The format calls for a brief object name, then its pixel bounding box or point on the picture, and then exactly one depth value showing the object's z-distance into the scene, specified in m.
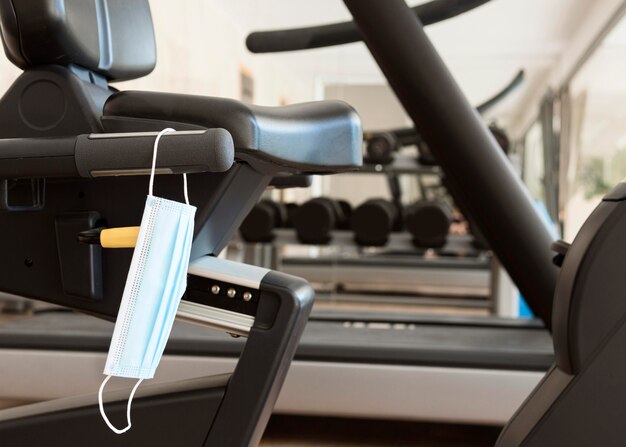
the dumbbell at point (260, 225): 3.13
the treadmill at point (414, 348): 1.21
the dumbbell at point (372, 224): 3.04
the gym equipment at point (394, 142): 2.95
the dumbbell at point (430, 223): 2.96
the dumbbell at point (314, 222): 3.06
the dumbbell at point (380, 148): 3.29
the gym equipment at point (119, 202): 0.80
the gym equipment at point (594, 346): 0.78
